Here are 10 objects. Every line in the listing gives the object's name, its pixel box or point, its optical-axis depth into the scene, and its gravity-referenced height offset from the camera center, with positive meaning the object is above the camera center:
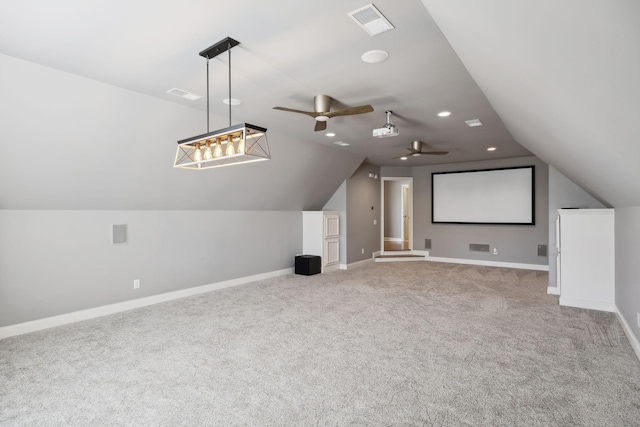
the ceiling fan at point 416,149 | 6.61 +1.28
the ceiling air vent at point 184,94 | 3.89 +1.40
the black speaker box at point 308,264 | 7.56 -1.13
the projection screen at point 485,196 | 8.53 +0.46
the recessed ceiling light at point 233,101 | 4.25 +1.42
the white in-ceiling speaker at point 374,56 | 3.04 +1.43
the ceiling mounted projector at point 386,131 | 4.53 +1.09
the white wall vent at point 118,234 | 4.95 -0.29
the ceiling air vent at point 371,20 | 2.40 +1.42
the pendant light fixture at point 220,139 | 2.90 +0.71
